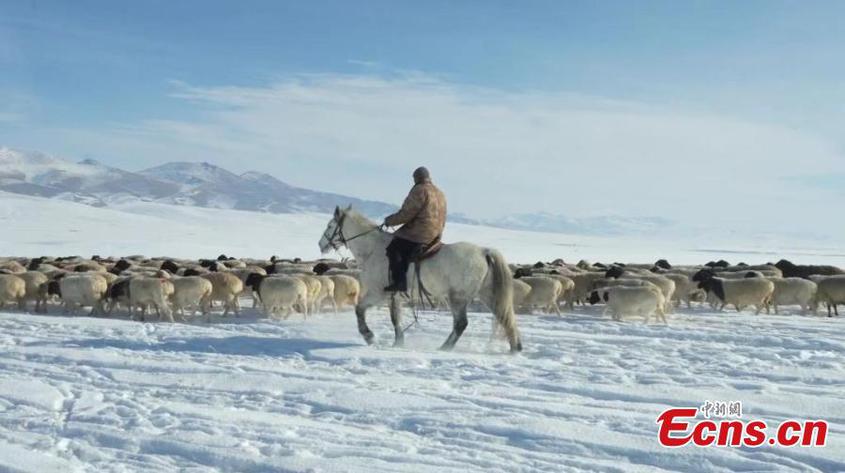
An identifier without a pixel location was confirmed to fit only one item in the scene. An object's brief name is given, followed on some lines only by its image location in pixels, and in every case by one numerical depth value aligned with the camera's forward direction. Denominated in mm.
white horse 9469
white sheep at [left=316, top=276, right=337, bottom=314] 14648
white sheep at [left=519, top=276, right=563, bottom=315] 14844
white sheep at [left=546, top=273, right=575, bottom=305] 16344
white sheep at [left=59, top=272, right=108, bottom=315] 14258
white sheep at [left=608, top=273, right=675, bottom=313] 14922
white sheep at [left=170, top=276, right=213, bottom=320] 13648
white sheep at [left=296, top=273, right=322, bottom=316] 14195
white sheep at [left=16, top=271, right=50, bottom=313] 14881
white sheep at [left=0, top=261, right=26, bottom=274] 18953
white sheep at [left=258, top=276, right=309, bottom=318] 13414
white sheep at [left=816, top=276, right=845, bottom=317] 15914
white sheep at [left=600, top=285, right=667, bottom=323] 12984
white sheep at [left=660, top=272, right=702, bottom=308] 17133
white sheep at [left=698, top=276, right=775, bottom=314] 15398
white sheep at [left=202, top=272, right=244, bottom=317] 14508
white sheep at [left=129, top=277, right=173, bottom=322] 13305
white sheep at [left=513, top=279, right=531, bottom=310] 14398
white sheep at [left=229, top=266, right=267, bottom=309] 15933
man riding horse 9562
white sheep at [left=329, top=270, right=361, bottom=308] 15266
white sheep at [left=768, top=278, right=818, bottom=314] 16000
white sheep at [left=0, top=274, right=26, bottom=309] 14273
